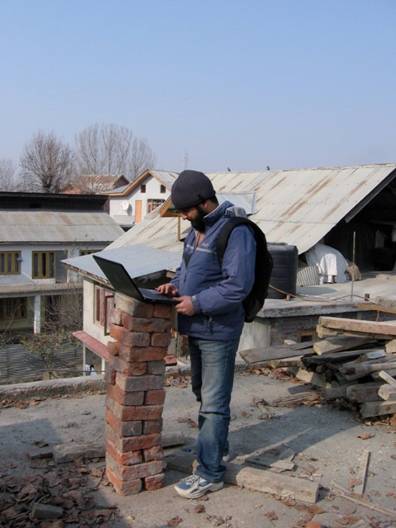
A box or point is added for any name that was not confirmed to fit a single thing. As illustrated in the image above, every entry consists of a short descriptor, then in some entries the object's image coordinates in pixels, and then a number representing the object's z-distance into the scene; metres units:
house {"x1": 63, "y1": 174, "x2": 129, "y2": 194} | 61.69
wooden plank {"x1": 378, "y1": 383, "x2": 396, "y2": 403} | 5.34
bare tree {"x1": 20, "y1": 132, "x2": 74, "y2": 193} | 61.31
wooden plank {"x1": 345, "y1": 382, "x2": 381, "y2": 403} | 5.54
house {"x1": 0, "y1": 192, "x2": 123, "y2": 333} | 32.44
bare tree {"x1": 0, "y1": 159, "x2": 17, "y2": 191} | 70.46
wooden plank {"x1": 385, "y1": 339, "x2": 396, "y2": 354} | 6.15
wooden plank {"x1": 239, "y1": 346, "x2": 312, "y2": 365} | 6.34
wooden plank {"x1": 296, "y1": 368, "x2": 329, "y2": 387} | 6.27
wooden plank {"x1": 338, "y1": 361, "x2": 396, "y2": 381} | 5.70
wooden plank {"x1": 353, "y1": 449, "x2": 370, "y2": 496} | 4.16
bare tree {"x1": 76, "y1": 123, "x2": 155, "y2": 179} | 66.77
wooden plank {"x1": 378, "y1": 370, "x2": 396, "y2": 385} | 5.50
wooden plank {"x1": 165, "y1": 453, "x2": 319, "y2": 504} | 3.93
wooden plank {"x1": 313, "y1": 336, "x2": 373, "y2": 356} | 6.34
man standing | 3.73
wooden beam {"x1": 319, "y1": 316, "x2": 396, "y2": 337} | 6.16
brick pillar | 3.95
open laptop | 3.66
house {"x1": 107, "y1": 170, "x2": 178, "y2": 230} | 42.81
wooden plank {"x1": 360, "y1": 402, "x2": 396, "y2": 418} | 5.52
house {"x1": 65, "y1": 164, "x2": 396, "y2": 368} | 12.04
